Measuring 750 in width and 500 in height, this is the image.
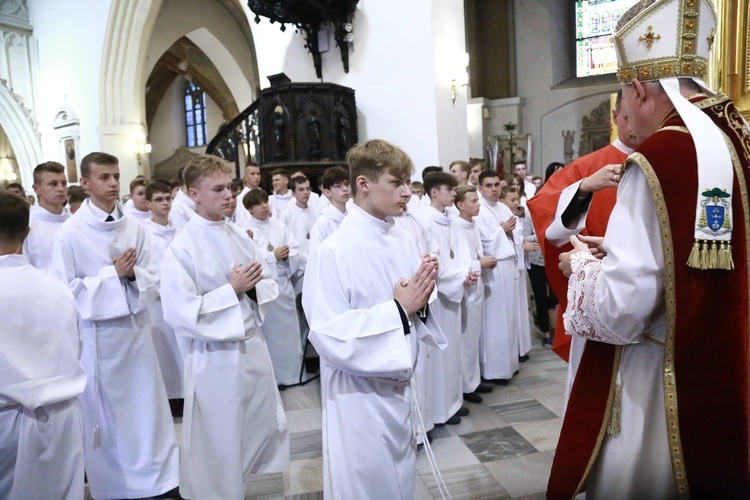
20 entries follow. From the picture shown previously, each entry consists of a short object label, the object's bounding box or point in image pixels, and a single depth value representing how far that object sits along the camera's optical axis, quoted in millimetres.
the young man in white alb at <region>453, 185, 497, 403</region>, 4812
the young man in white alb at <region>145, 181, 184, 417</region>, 5148
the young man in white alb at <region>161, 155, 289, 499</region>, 2949
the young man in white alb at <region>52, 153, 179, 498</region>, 3346
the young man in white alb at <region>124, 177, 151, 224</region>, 6062
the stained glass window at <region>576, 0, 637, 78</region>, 16359
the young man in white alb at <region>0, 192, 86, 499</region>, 2189
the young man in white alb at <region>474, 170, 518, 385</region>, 5199
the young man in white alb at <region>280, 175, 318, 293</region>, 6129
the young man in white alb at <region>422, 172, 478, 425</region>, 4234
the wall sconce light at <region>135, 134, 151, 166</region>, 14672
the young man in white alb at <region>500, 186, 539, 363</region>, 5711
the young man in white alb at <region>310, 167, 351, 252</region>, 4930
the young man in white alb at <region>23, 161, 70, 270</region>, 4234
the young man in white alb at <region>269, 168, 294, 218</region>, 7112
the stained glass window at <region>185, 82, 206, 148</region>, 23812
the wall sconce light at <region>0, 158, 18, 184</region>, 23125
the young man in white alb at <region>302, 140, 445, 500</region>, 2098
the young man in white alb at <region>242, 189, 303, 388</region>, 5559
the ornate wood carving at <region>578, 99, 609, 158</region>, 15961
